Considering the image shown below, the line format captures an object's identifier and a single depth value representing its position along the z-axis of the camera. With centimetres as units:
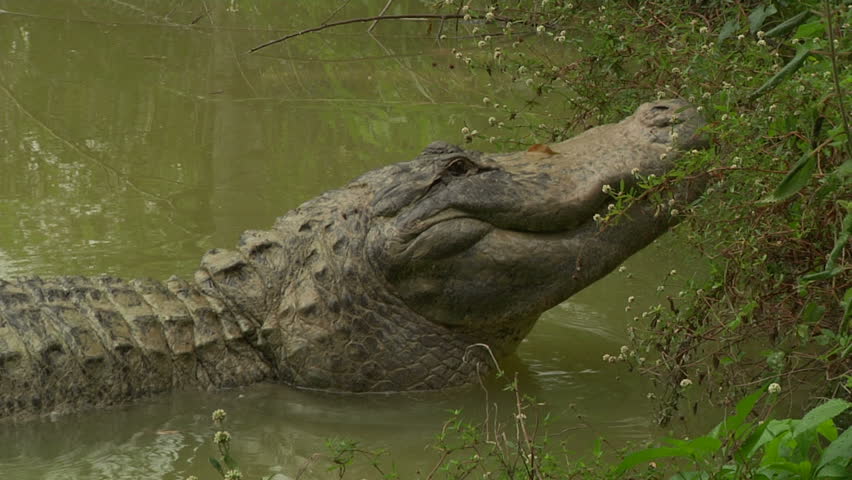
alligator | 937
